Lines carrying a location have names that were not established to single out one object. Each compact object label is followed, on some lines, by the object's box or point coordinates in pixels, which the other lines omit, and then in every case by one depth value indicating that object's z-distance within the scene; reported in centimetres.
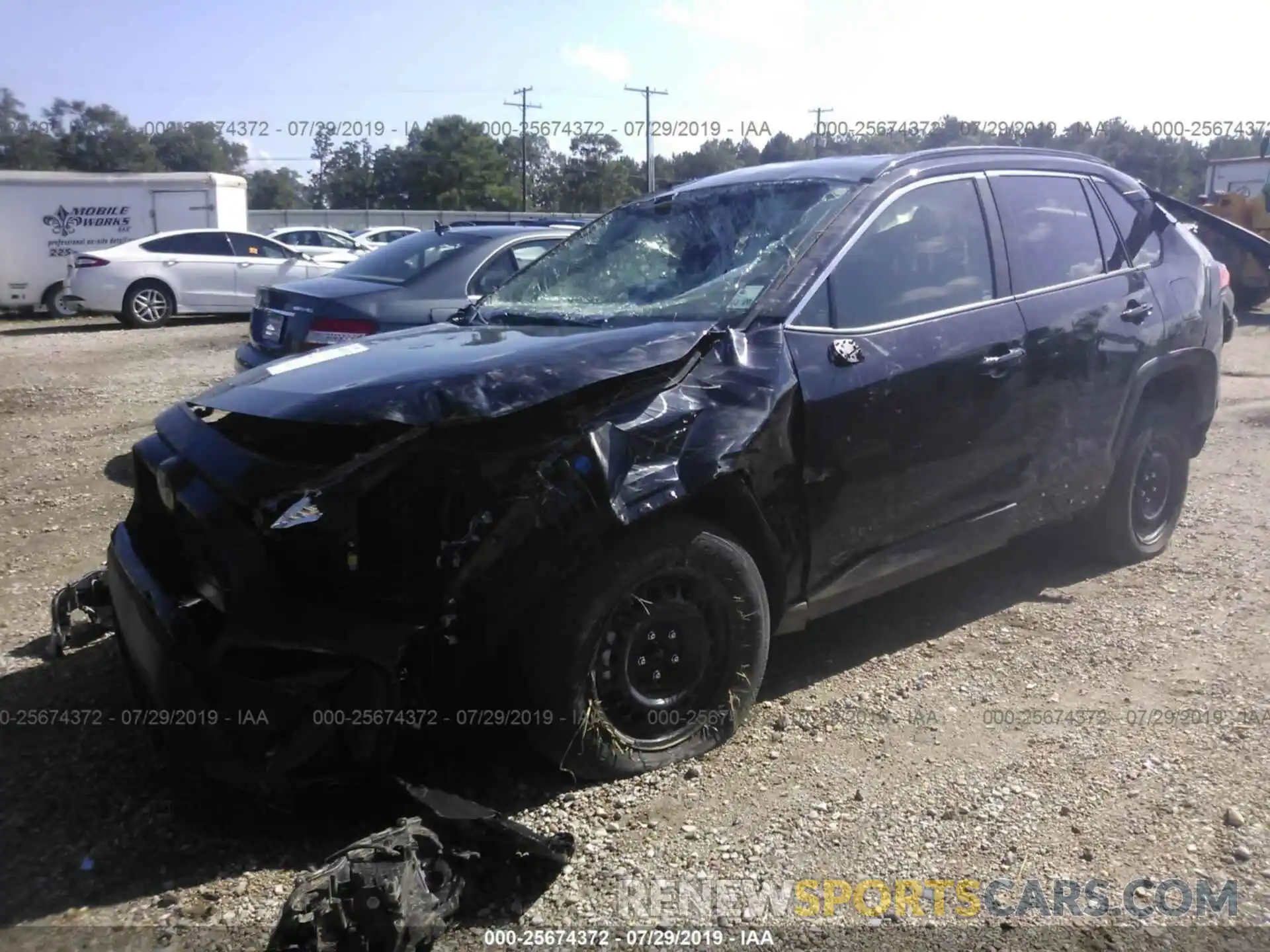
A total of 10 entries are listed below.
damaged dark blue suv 280
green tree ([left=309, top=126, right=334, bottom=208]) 6769
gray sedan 649
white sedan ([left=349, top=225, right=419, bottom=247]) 2394
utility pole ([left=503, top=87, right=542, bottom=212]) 5456
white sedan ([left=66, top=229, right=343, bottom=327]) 1534
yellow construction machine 1630
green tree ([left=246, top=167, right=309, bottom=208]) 6838
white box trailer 1842
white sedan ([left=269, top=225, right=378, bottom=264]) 2316
